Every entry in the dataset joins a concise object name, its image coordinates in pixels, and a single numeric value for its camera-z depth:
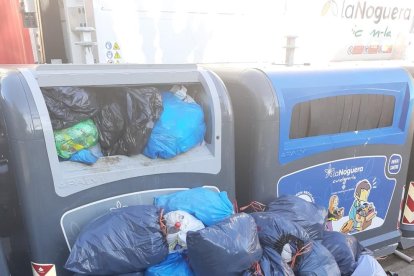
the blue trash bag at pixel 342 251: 1.96
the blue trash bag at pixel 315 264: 1.72
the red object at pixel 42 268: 1.64
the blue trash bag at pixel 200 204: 1.78
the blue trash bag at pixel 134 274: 1.60
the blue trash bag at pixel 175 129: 1.88
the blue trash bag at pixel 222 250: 1.50
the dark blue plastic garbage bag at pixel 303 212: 1.94
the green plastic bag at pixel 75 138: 1.70
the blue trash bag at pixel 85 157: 1.73
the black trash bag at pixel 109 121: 1.88
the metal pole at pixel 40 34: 2.85
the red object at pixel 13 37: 2.87
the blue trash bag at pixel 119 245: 1.50
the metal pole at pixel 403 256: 3.02
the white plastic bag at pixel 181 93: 2.04
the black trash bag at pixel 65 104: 1.73
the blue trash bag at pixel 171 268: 1.61
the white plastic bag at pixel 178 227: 1.67
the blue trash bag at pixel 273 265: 1.60
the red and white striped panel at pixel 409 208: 3.12
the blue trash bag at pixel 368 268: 1.91
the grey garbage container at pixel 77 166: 1.52
